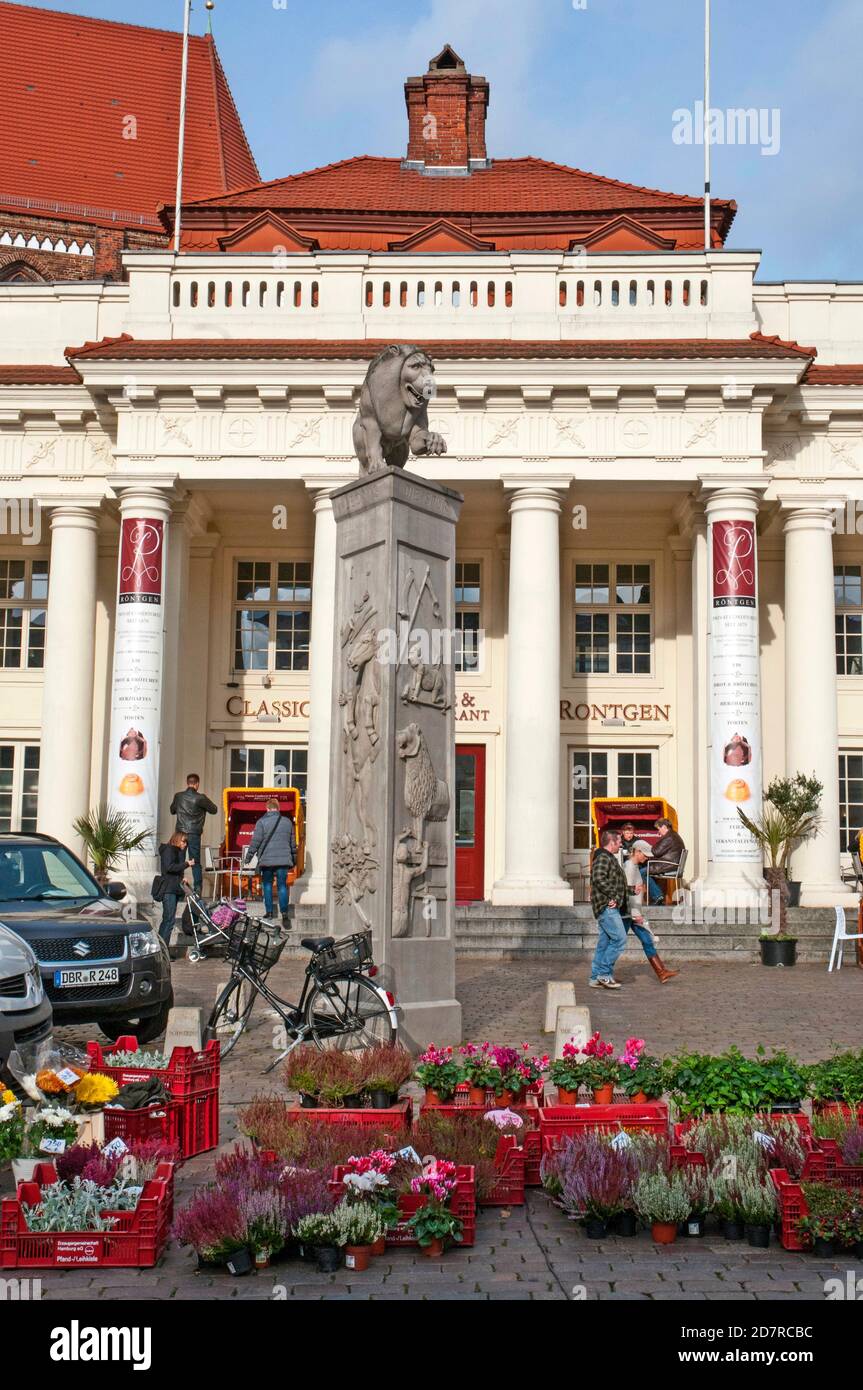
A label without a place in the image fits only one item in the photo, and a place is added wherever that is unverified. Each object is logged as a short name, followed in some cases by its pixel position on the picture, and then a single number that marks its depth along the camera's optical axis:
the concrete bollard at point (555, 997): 11.40
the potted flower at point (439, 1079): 7.53
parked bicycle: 9.19
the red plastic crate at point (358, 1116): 7.12
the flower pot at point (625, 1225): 6.01
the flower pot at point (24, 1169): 5.99
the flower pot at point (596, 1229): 5.96
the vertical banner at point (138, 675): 21.72
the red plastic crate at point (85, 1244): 5.45
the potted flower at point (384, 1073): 7.61
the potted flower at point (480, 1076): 7.52
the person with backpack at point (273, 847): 19.42
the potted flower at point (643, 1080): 7.27
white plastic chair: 17.83
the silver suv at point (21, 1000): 8.62
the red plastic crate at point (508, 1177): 6.46
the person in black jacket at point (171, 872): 17.75
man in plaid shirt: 15.09
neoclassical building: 21.92
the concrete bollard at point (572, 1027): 9.20
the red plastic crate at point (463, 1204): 5.80
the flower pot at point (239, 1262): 5.43
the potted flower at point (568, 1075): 7.52
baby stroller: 10.76
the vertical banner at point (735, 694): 21.16
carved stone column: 10.08
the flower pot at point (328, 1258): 5.45
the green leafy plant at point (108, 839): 20.66
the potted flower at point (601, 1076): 7.50
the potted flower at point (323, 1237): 5.45
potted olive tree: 20.55
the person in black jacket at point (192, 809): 20.47
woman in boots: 15.80
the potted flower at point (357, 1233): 5.46
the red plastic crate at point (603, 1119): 6.93
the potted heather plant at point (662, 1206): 5.87
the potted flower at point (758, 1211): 5.83
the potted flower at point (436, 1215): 5.59
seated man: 22.02
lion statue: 10.80
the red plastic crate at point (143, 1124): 6.95
